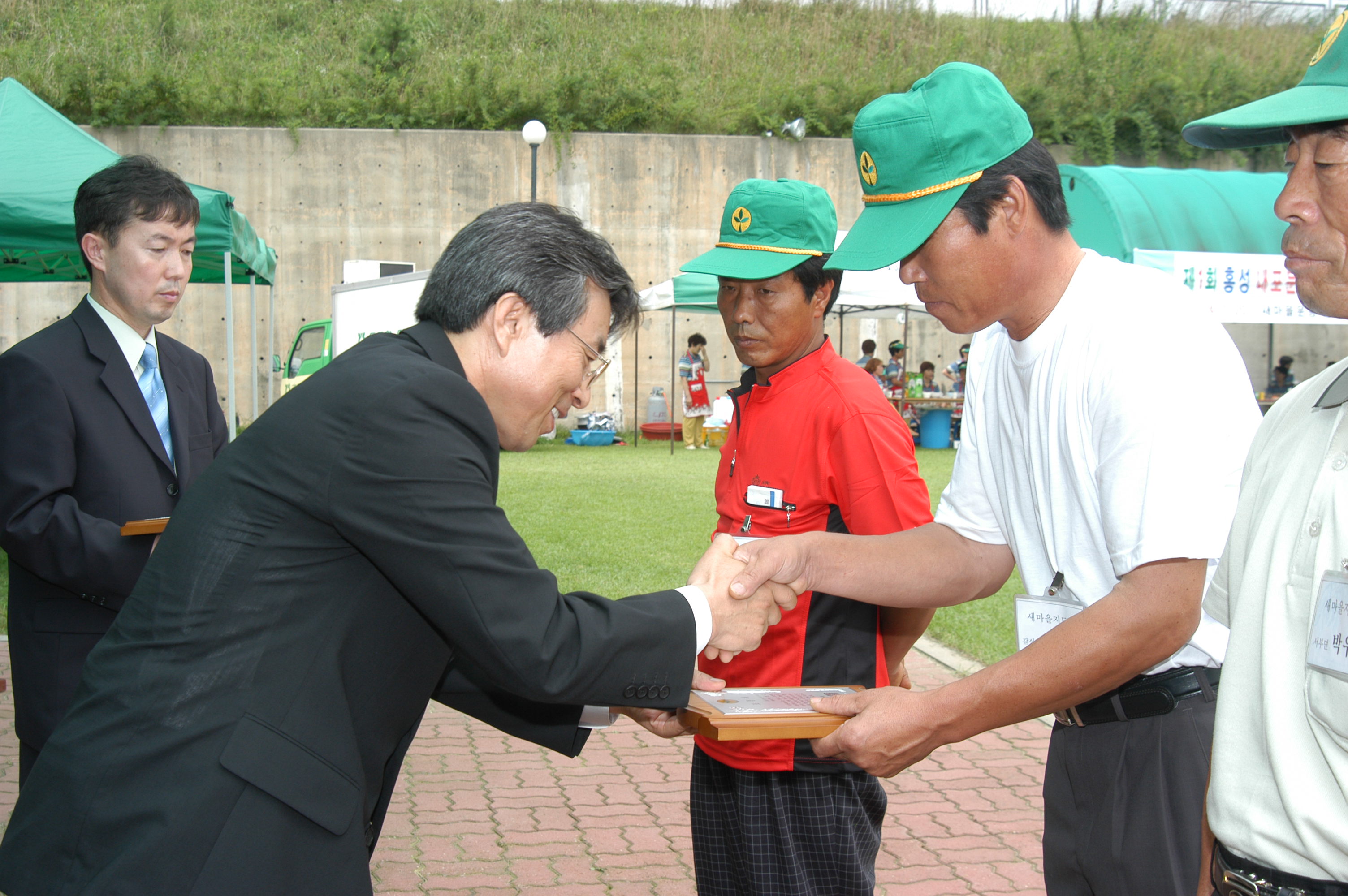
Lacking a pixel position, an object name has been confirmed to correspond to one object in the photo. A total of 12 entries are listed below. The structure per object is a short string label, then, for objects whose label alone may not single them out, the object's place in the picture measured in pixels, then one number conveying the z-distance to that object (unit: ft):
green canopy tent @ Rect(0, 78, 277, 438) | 22.22
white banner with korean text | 44.83
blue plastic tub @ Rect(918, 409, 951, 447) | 63.87
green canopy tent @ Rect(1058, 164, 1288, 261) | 48.88
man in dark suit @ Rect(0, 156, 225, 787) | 9.33
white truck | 54.34
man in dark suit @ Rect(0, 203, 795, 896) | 5.42
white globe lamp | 59.72
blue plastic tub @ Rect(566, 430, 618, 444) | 67.15
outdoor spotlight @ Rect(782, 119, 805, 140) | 75.51
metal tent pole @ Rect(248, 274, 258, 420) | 34.94
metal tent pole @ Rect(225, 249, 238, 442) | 26.66
